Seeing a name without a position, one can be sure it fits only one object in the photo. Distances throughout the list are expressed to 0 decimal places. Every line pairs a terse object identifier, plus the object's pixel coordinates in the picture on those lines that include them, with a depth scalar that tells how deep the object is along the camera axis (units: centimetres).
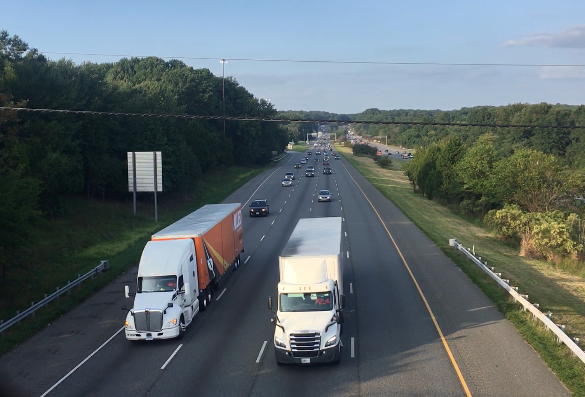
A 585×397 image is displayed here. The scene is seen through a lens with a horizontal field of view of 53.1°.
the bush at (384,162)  11864
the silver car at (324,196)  5777
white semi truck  1625
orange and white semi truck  1902
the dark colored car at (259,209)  4912
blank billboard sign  4359
